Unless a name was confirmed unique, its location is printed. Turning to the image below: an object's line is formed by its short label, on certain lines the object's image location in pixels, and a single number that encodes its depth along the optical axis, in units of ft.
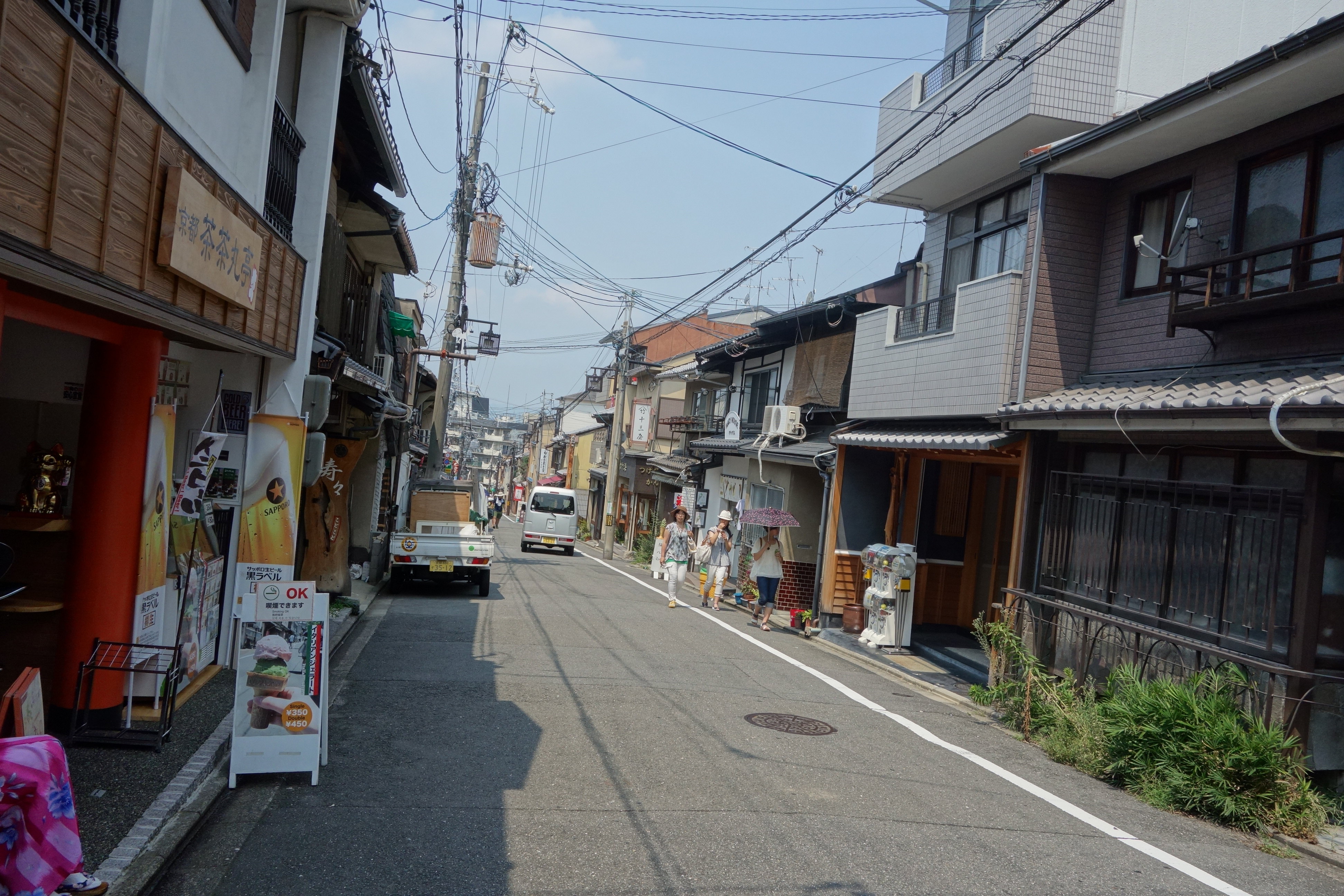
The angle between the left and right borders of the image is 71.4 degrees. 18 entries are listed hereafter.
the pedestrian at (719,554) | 63.36
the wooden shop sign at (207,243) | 19.25
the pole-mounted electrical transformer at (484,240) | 82.17
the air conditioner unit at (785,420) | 68.23
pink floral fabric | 12.50
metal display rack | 21.61
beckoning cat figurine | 22.99
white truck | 58.95
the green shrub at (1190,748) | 23.07
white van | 114.01
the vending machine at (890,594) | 47.75
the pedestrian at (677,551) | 62.39
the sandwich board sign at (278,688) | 21.11
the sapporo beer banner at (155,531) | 23.68
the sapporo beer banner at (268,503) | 31.53
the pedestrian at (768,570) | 56.49
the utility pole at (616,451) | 109.70
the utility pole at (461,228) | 80.18
